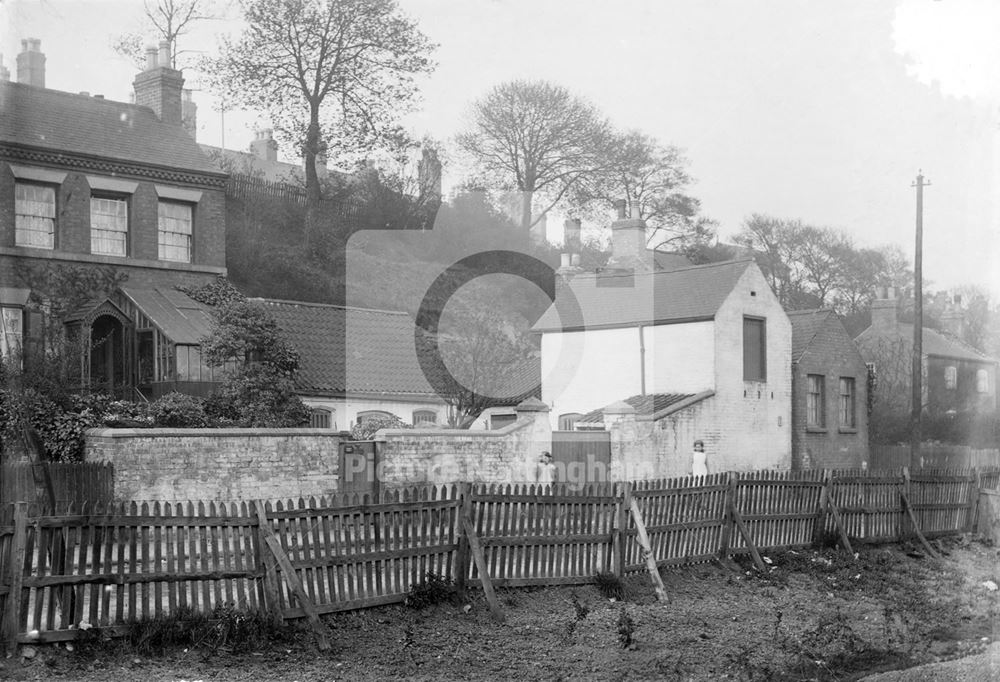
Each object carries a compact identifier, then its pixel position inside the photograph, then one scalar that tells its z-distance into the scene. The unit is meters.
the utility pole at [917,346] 35.12
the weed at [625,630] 11.47
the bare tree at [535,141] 46.03
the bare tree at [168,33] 37.84
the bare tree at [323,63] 36.59
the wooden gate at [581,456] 25.86
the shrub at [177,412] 22.59
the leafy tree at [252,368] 24.44
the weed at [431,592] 12.41
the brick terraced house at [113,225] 26.22
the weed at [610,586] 14.23
